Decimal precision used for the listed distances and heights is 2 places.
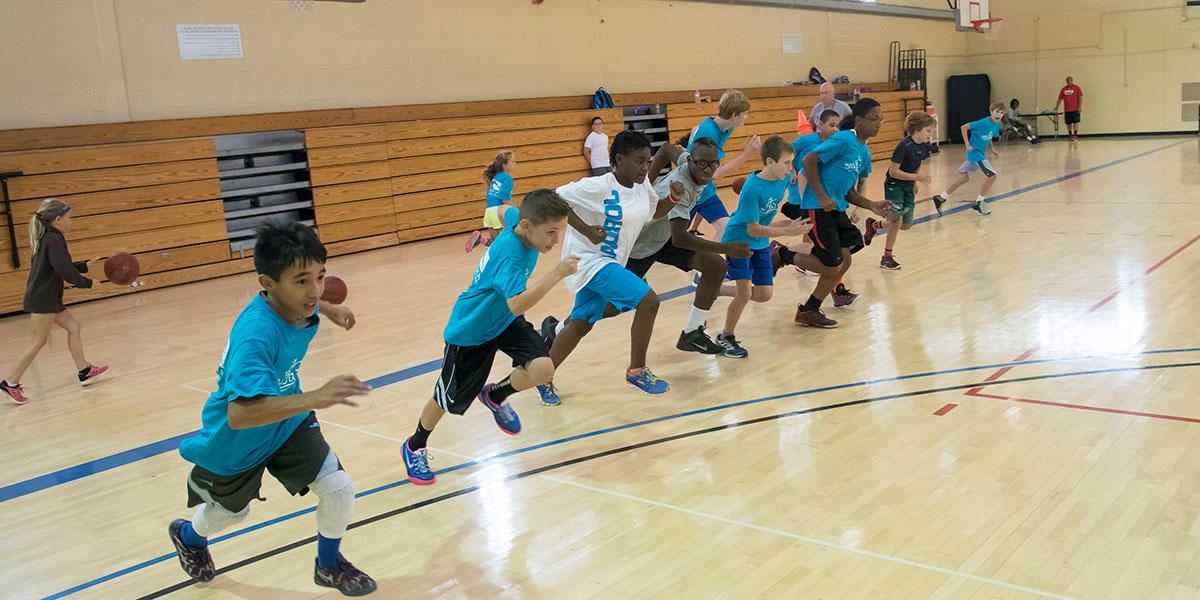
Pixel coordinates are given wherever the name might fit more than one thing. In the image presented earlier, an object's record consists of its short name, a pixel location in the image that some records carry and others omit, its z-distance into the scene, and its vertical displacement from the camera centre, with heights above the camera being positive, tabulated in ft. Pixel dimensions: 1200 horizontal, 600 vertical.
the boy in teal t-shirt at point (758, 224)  19.27 -1.91
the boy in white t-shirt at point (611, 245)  16.56 -1.74
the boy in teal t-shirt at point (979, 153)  39.24 -1.62
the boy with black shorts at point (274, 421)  8.99 -2.41
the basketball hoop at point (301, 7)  39.83 +6.63
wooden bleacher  33.14 -0.06
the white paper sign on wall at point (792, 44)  66.65 +5.75
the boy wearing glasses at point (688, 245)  18.06 -2.02
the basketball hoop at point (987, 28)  70.02 +6.04
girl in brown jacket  20.67 -1.82
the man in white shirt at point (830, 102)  37.24 +0.91
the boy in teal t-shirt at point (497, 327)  12.96 -2.34
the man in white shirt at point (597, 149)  49.56 -0.18
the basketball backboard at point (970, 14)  68.13 +7.09
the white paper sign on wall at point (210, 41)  36.60 +5.15
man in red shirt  78.54 +0.17
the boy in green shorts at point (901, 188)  28.84 -2.07
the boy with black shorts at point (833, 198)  21.44 -1.62
